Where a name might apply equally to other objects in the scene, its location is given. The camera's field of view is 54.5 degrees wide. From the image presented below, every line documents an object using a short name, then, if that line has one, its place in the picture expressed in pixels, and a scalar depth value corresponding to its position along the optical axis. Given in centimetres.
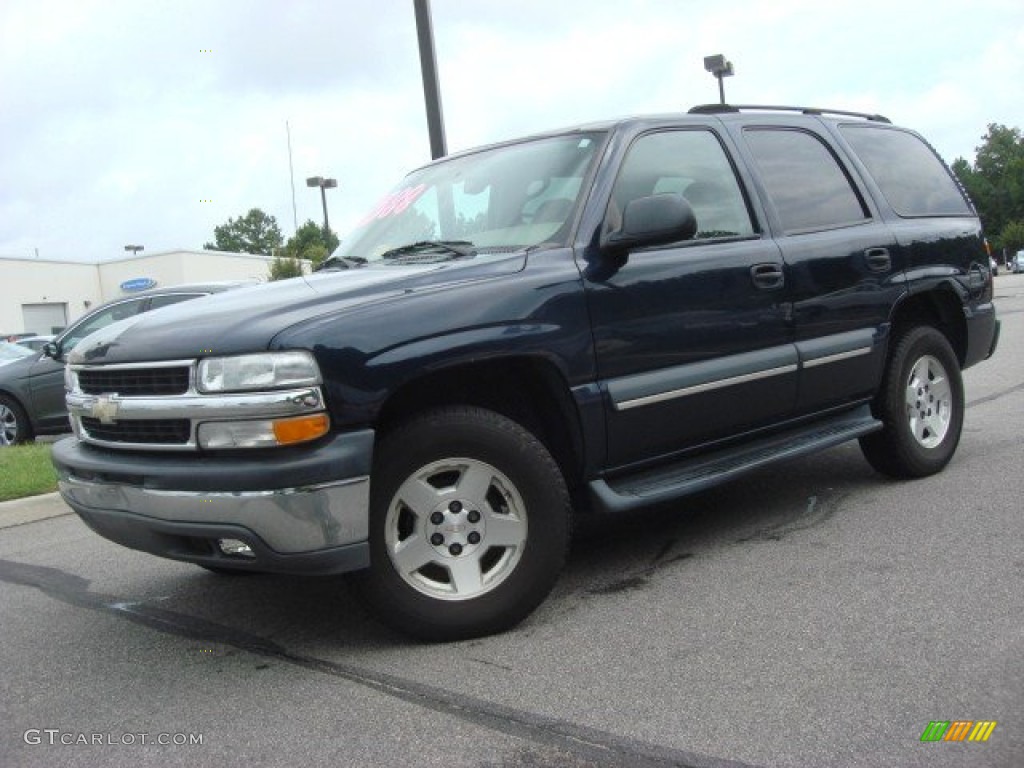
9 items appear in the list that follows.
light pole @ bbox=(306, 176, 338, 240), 3453
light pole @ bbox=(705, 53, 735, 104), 1906
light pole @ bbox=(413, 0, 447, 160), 920
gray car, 995
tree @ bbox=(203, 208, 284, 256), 11394
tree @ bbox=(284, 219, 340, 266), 8657
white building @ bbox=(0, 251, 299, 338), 4659
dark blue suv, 314
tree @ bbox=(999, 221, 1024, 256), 9300
